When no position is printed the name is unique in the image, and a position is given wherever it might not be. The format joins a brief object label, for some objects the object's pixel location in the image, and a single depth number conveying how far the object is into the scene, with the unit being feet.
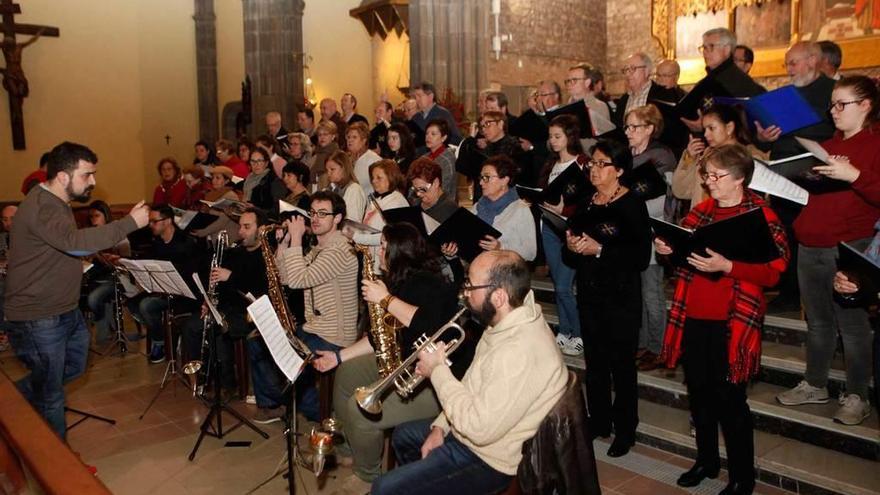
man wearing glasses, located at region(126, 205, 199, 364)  22.19
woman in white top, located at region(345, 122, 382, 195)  22.99
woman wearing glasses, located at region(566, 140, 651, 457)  13.89
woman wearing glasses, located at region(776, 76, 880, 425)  12.33
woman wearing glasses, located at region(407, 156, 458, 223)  17.67
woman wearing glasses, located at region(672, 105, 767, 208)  14.52
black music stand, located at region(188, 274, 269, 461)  16.29
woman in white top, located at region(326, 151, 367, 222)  20.38
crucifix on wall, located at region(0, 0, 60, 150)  37.65
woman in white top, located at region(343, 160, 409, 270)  18.88
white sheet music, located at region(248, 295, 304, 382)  11.27
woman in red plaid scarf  11.62
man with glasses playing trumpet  9.01
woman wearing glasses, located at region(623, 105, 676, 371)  16.39
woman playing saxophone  12.45
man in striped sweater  15.70
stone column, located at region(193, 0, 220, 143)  45.91
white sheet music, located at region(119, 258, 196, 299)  17.57
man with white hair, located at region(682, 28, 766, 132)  17.08
